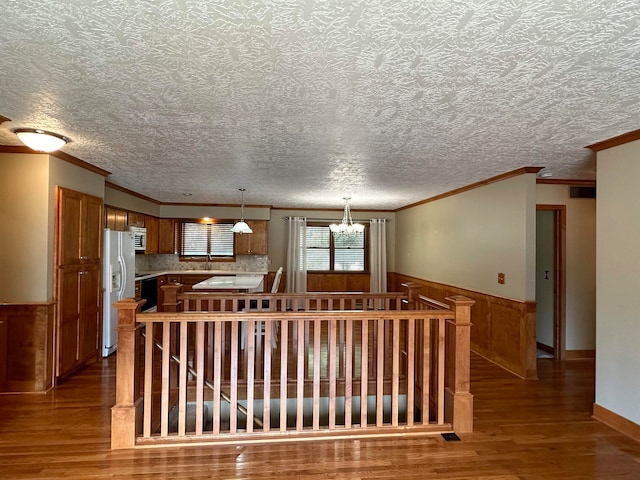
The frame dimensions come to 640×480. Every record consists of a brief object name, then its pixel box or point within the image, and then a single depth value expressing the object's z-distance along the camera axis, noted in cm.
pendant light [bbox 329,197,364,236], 645
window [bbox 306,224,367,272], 847
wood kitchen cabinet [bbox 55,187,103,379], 373
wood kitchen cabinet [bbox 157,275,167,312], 670
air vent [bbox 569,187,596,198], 480
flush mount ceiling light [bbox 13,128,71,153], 287
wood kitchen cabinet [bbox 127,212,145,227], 618
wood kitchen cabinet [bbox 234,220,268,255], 774
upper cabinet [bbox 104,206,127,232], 532
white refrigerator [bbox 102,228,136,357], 469
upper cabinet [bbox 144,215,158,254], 709
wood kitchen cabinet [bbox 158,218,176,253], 762
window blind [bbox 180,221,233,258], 790
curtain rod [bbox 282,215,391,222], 831
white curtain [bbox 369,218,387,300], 829
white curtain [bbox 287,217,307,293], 812
